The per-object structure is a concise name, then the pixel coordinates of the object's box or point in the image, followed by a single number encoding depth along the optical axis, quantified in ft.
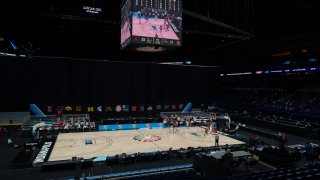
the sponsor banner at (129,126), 72.79
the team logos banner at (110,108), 80.07
